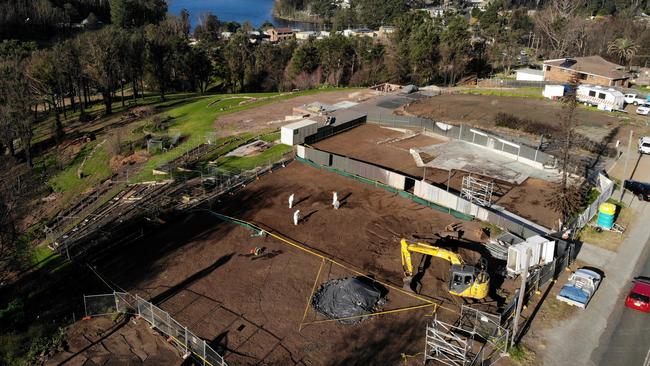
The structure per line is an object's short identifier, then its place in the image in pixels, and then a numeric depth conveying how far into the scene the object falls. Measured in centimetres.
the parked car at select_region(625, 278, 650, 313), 2592
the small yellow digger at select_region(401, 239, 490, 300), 2628
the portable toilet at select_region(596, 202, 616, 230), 3431
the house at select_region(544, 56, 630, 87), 7550
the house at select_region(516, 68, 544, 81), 8326
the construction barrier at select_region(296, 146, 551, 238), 3450
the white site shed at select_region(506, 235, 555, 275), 2920
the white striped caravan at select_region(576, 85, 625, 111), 6388
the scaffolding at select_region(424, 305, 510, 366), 2241
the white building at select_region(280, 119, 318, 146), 5194
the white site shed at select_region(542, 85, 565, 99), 6950
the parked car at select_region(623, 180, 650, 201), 3962
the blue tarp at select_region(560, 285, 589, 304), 2648
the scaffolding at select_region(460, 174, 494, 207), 3812
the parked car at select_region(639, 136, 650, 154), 4894
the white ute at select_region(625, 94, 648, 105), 6665
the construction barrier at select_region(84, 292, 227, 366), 2277
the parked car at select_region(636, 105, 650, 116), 6219
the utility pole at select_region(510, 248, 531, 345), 2201
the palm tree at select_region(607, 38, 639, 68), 9150
